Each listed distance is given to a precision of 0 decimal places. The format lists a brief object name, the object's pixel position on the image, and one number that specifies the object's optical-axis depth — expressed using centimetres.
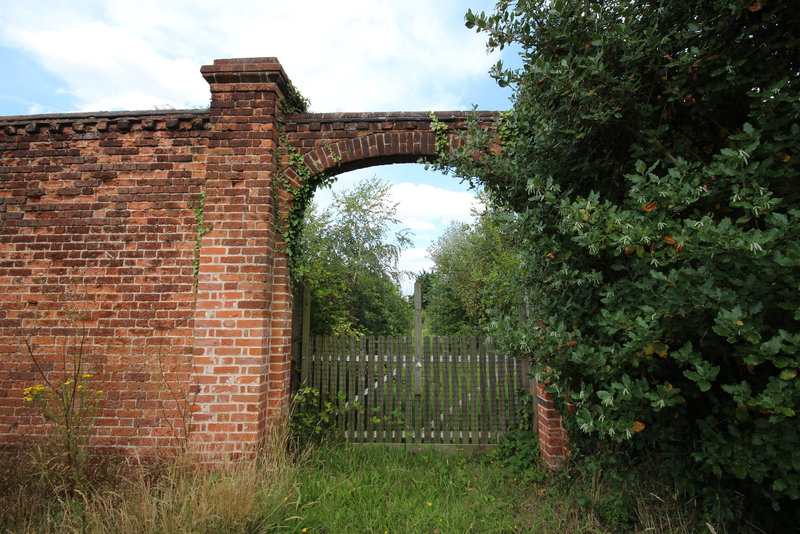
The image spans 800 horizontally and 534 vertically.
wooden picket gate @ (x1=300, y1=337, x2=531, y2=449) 491
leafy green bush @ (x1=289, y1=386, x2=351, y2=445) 446
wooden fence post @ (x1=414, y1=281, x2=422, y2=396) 522
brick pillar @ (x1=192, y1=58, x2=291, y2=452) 382
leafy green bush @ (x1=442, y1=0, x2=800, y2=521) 181
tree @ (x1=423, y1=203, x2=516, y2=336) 1186
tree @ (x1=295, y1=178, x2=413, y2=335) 876
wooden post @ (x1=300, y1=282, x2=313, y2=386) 492
